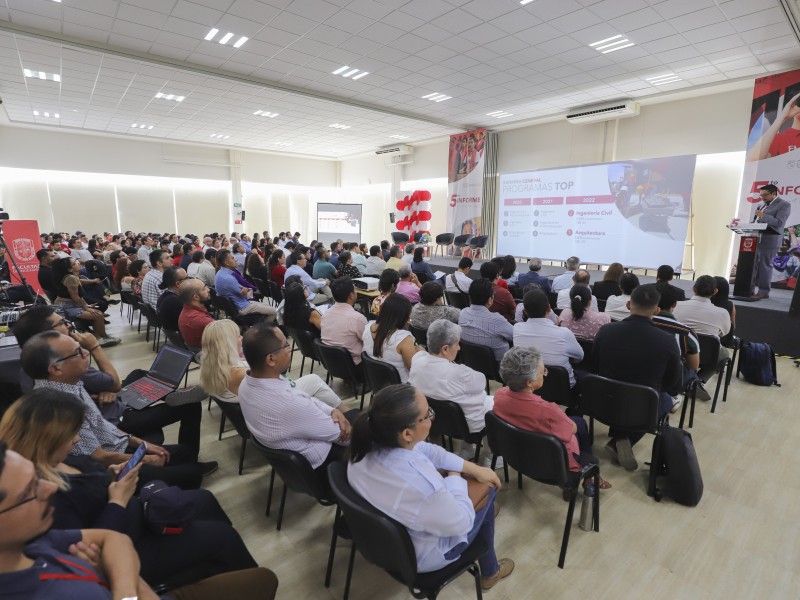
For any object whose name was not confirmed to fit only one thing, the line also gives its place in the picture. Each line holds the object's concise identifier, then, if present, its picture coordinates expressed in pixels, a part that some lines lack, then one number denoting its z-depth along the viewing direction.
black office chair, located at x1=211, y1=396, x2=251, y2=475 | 2.29
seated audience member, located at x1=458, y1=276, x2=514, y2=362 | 3.33
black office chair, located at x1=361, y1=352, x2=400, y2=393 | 2.78
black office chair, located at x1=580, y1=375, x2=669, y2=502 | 2.41
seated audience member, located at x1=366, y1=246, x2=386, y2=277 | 7.27
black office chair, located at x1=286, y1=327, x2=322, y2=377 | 3.73
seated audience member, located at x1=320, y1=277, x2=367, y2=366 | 3.40
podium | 5.70
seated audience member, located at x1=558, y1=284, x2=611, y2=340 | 3.49
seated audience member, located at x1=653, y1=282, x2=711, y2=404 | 3.01
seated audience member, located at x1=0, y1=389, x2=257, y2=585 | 1.25
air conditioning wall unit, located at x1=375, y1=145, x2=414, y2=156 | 14.15
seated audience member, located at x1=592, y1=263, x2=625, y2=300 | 4.93
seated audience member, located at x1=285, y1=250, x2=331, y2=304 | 5.65
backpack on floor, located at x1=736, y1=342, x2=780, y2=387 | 4.22
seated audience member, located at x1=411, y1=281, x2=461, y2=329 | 3.62
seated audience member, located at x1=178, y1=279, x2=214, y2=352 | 3.54
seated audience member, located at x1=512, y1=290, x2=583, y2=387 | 2.89
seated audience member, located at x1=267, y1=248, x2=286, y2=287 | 6.48
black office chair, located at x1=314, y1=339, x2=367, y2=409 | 3.30
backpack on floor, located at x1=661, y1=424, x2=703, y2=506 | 2.42
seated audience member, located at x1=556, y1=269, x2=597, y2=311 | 4.48
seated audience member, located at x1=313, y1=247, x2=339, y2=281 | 6.51
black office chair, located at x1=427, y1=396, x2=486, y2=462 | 2.32
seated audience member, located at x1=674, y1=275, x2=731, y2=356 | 3.66
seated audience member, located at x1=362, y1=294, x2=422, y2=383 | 2.89
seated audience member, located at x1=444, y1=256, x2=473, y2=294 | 5.65
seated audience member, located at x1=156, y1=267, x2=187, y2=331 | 3.93
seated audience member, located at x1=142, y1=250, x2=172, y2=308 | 5.03
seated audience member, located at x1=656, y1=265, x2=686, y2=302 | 4.62
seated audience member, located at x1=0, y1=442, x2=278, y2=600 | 0.83
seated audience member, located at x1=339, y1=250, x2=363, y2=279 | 6.36
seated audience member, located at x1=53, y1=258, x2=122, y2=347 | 4.89
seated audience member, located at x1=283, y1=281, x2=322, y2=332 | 3.96
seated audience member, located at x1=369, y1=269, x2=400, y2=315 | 4.30
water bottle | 2.25
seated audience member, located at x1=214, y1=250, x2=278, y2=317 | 5.13
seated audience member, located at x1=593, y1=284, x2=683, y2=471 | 2.57
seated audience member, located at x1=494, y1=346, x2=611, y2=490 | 1.99
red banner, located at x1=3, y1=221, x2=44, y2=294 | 6.77
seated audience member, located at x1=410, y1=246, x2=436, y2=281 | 6.68
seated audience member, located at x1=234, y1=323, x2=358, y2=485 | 1.90
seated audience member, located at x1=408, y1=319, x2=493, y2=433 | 2.33
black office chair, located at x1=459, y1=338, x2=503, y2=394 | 3.26
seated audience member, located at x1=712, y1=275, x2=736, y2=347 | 4.12
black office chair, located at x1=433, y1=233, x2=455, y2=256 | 12.35
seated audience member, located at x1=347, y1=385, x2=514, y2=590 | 1.36
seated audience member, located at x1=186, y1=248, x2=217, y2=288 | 6.21
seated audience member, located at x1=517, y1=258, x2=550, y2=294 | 5.59
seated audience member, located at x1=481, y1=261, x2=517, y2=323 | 4.53
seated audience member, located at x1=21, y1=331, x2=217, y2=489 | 1.88
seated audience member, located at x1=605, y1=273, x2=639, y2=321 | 3.97
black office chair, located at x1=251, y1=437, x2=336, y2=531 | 1.80
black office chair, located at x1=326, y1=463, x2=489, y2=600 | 1.34
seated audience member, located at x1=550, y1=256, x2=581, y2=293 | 5.41
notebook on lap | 2.52
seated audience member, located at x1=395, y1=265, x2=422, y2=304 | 4.98
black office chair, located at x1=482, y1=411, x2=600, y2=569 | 1.94
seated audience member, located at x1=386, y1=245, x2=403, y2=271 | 7.09
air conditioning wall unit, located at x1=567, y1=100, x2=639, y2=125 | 8.73
